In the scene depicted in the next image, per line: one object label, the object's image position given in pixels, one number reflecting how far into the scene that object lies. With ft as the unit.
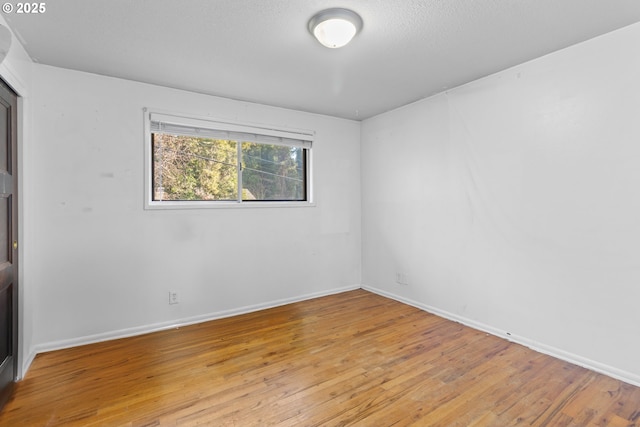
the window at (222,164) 10.13
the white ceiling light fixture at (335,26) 6.10
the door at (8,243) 6.26
